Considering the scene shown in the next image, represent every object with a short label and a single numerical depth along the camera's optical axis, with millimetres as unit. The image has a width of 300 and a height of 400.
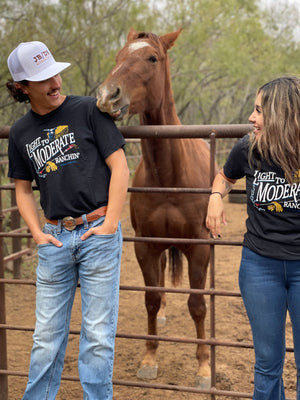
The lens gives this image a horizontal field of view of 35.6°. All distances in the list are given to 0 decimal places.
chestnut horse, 3309
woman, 1883
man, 2045
